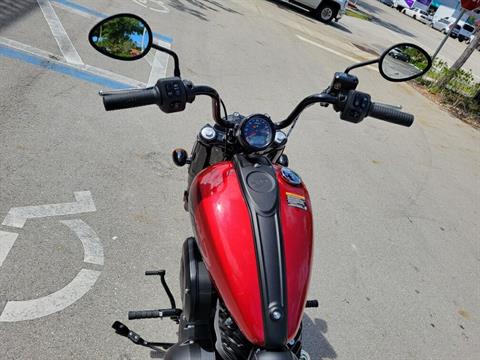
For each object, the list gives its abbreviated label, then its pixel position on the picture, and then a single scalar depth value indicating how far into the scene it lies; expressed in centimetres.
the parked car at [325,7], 1597
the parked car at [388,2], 3941
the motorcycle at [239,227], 138
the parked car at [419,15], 3598
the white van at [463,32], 3356
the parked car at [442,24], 3357
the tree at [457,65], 1049
